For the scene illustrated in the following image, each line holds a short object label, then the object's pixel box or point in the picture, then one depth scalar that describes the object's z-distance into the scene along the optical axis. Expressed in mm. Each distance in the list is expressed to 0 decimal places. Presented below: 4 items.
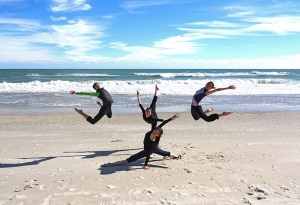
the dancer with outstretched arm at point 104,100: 8344
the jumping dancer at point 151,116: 7193
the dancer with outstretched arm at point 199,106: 7798
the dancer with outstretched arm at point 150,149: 6996
